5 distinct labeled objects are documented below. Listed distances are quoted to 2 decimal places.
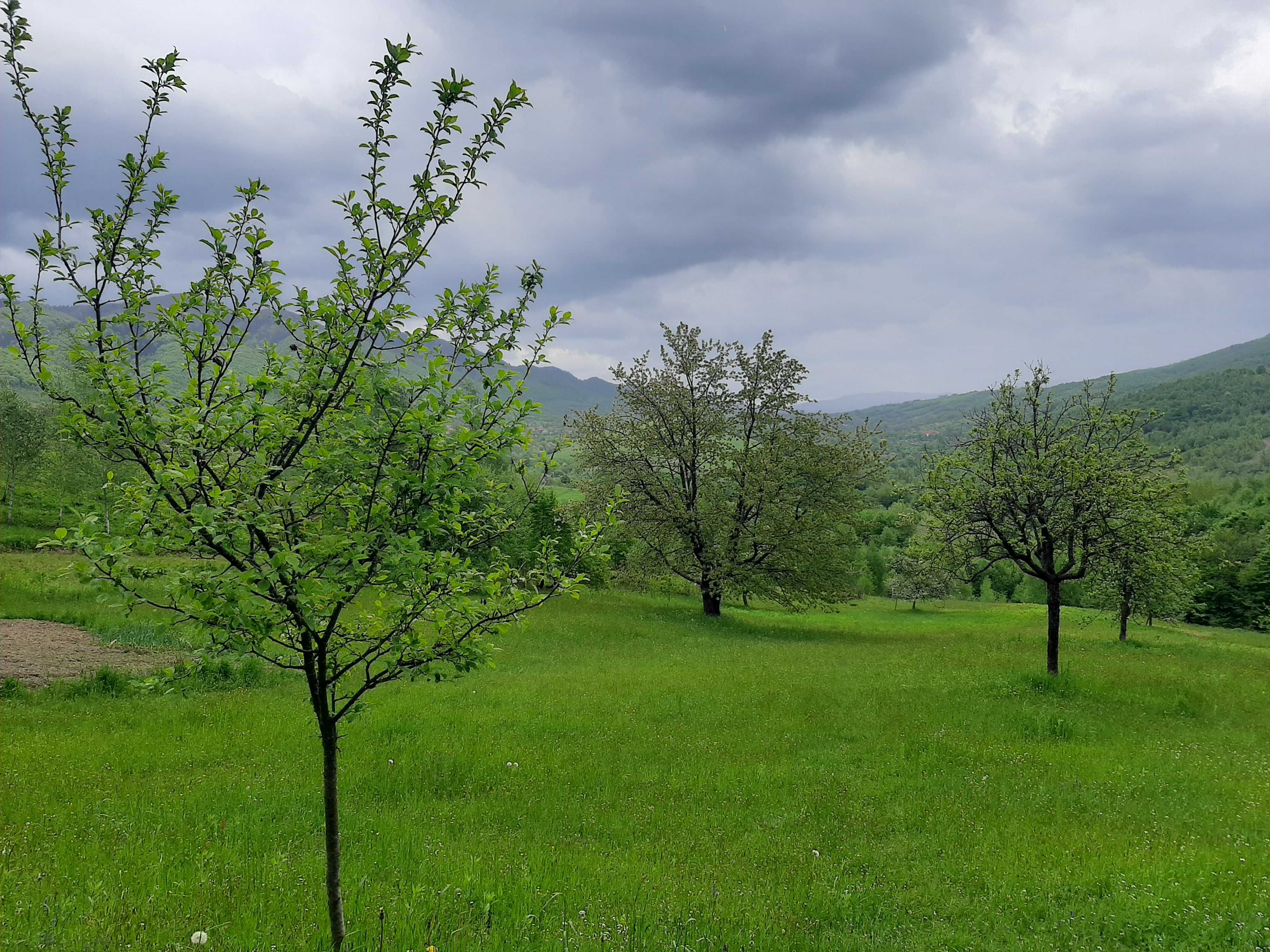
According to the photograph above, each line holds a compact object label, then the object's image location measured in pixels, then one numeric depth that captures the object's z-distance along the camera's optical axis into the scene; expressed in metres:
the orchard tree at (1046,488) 17.36
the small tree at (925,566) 19.20
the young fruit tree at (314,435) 3.93
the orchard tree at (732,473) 31.98
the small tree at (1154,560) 17.31
